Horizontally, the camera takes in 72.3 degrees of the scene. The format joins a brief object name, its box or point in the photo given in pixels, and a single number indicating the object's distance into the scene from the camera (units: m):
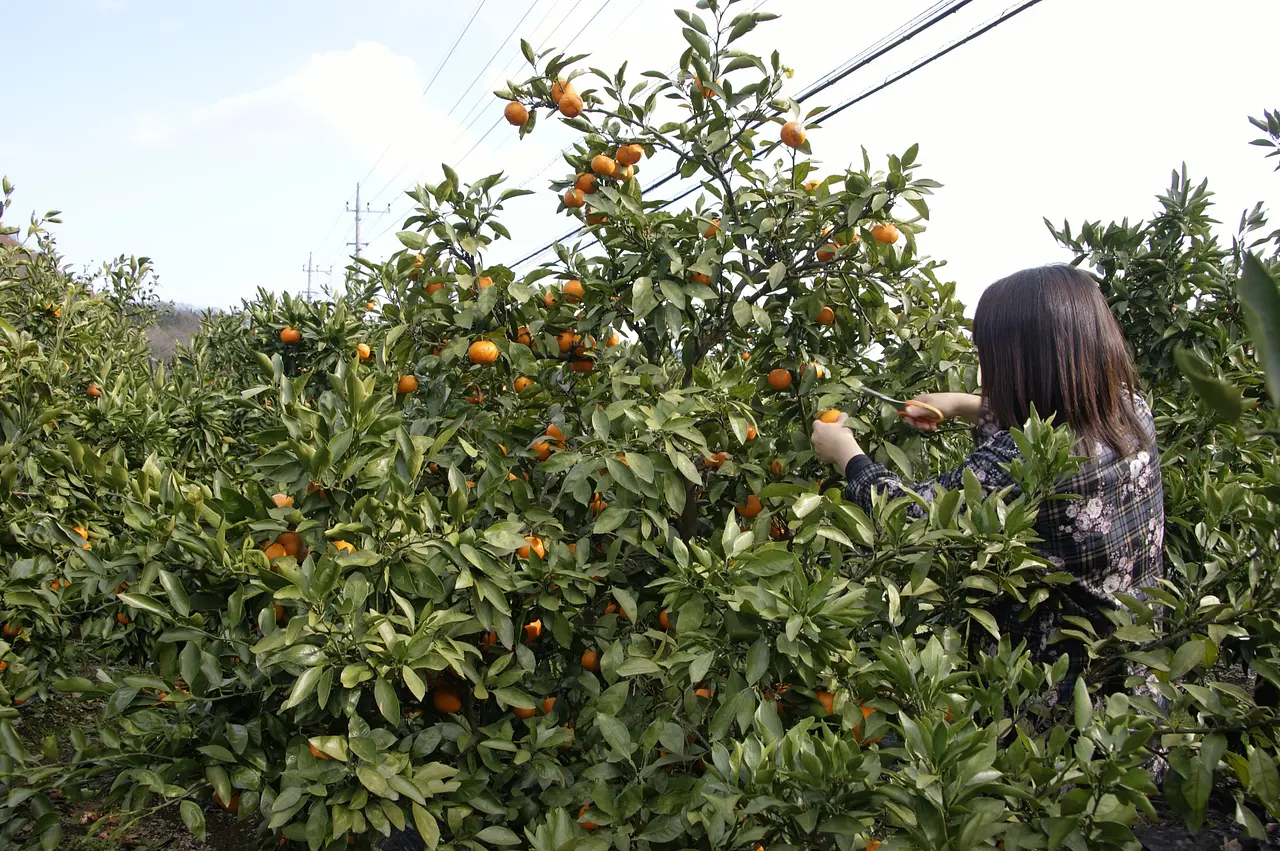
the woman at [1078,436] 1.55
